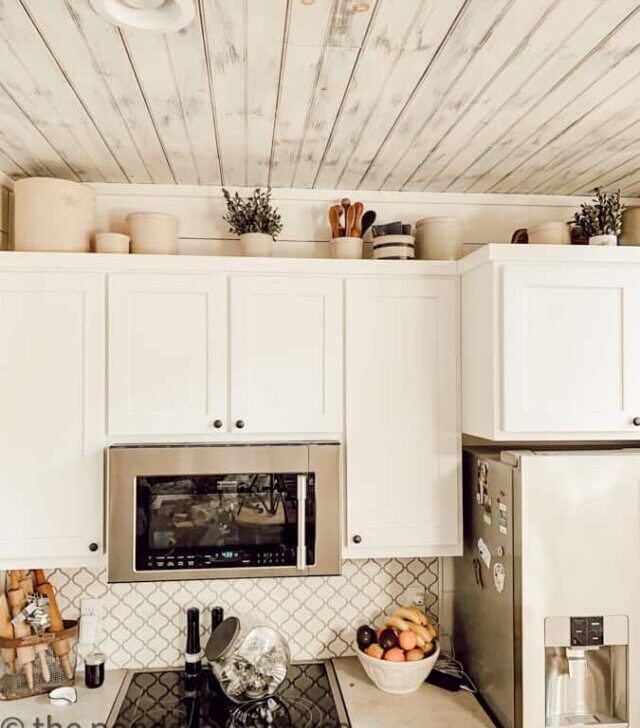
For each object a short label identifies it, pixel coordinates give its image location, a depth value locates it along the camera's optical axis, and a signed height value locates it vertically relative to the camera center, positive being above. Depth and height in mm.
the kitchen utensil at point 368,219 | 2334 +545
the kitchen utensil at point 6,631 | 2123 -814
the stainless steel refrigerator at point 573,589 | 1828 -591
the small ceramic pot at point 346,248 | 2266 +429
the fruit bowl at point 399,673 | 2123 -958
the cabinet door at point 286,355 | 2105 +62
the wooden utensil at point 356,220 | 2293 +531
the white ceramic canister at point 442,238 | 2320 +475
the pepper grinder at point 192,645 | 2256 -915
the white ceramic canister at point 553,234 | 2133 +448
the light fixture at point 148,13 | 1188 +656
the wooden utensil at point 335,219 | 2312 +537
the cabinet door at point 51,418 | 2033 -131
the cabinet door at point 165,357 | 2064 +55
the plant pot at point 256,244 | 2203 +430
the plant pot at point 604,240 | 2053 +413
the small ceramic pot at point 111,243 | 2113 +419
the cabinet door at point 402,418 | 2152 -144
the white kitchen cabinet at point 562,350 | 1954 +71
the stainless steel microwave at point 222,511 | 2025 -421
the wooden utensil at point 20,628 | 2131 -813
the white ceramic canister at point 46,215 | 2092 +503
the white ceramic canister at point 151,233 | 2168 +463
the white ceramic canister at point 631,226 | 2260 +504
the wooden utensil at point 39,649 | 2160 -884
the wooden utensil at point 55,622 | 2199 -822
